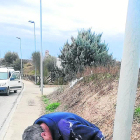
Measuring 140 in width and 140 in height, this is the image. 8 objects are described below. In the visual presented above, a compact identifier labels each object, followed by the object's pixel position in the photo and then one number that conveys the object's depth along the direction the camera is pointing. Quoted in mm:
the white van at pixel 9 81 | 11267
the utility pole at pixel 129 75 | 1425
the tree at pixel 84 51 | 14655
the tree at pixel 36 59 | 26278
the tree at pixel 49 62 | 25231
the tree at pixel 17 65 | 40167
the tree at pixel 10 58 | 44907
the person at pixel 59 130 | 1083
